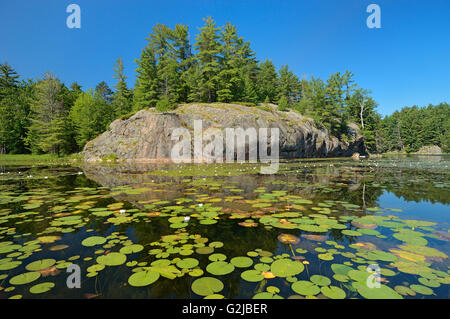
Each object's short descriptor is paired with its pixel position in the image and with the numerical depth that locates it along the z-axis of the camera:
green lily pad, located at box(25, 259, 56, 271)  2.59
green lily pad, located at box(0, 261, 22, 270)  2.59
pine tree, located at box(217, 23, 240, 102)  33.41
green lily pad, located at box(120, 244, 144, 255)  3.01
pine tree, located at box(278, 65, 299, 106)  51.91
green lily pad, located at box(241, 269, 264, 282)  2.31
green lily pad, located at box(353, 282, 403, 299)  2.00
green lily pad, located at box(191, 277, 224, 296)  2.12
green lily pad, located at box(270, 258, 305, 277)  2.43
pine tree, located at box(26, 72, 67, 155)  33.38
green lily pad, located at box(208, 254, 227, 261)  2.78
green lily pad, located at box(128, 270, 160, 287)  2.25
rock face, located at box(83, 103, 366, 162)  25.84
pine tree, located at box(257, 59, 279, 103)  47.75
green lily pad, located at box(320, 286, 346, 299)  2.00
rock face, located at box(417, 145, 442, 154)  66.56
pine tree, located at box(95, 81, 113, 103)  69.06
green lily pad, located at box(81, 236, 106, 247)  3.28
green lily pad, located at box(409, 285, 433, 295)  2.05
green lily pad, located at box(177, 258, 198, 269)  2.59
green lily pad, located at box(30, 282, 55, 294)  2.12
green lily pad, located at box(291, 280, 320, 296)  2.05
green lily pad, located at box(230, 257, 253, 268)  2.62
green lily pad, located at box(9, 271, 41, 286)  2.27
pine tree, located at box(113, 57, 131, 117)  41.75
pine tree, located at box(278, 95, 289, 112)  35.09
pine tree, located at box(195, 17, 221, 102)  34.06
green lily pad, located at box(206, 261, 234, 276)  2.45
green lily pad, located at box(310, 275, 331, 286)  2.20
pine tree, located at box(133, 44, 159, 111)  33.69
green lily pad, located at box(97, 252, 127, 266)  2.69
